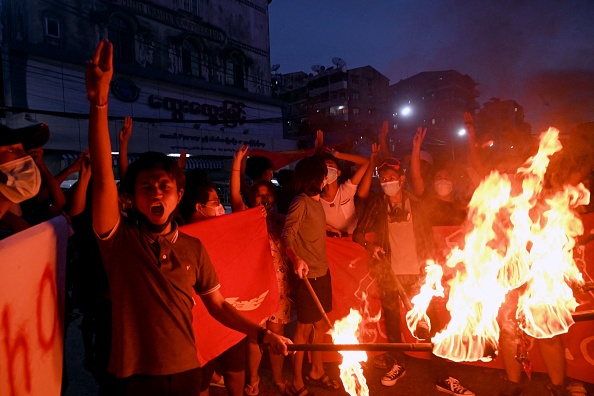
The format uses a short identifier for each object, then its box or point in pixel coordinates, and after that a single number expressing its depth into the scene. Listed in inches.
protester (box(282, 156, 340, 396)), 159.9
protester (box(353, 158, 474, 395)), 174.7
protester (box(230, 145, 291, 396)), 161.3
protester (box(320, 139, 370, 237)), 190.9
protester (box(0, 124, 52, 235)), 85.1
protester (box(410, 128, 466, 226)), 189.2
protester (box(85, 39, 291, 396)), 78.7
